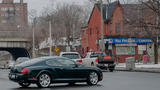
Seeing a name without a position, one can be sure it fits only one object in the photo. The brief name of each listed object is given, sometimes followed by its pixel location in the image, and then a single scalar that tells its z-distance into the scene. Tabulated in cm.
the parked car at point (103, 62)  3600
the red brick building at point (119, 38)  6040
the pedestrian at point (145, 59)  5219
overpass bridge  7112
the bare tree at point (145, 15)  3566
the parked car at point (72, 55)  3475
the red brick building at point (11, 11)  13992
